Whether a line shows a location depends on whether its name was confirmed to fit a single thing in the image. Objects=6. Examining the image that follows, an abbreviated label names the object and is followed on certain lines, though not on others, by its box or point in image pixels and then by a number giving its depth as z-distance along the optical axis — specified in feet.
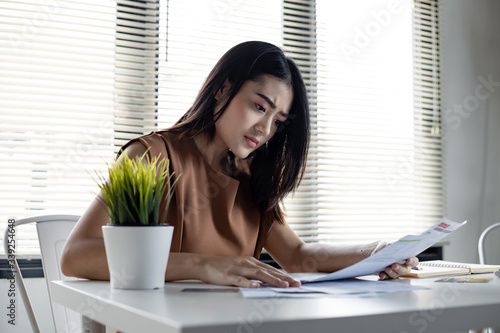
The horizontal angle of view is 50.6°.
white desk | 1.90
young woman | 4.41
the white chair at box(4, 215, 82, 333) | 5.03
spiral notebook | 3.79
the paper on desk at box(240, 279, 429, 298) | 2.61
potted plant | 2.72
